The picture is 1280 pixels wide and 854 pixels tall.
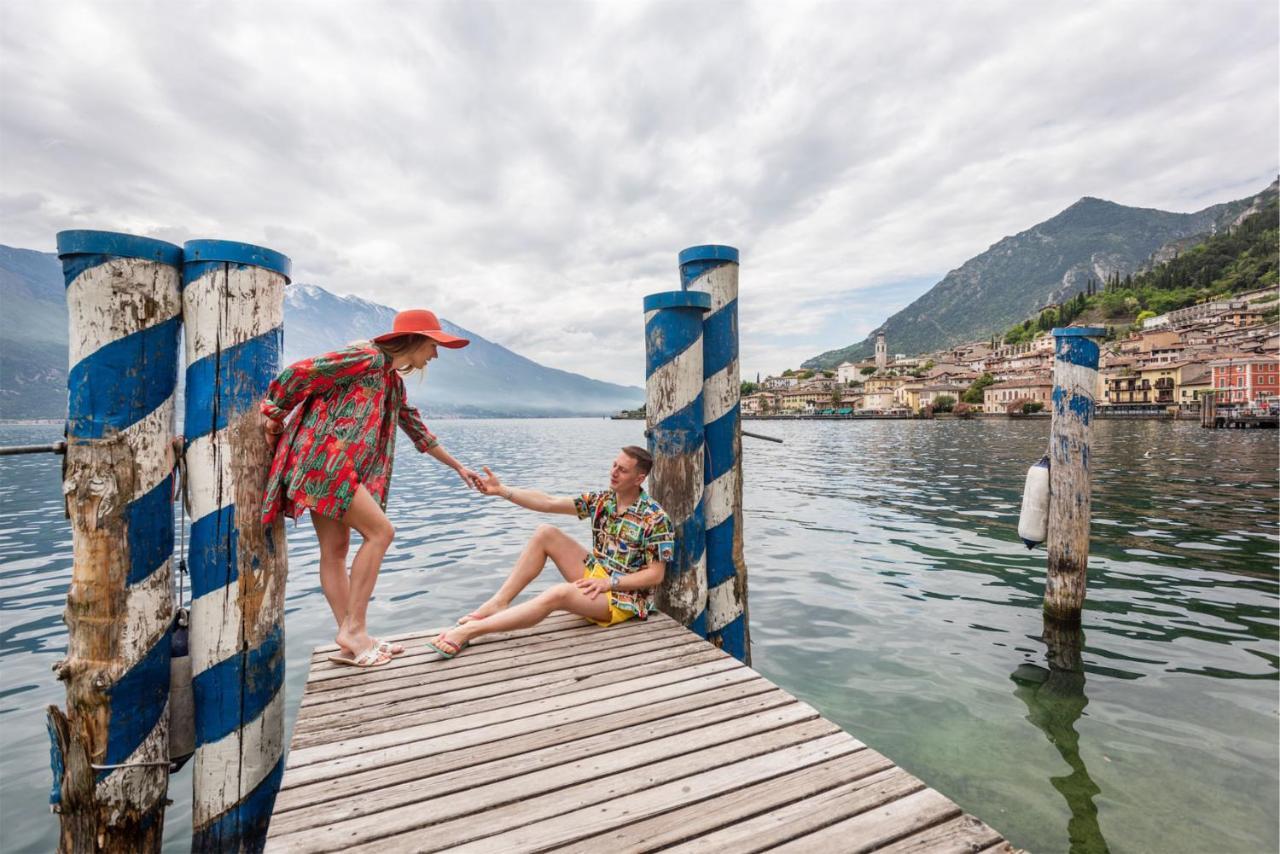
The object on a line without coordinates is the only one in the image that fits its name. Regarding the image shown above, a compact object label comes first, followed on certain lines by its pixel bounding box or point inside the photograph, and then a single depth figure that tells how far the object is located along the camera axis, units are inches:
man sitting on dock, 175.0
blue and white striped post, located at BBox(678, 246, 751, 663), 191.3
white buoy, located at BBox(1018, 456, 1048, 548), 276.7
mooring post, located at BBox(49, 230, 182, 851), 108.7
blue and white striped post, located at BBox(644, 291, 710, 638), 182.2
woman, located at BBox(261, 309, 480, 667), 132.8
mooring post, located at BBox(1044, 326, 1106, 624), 256.7
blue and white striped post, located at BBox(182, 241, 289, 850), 119.8
